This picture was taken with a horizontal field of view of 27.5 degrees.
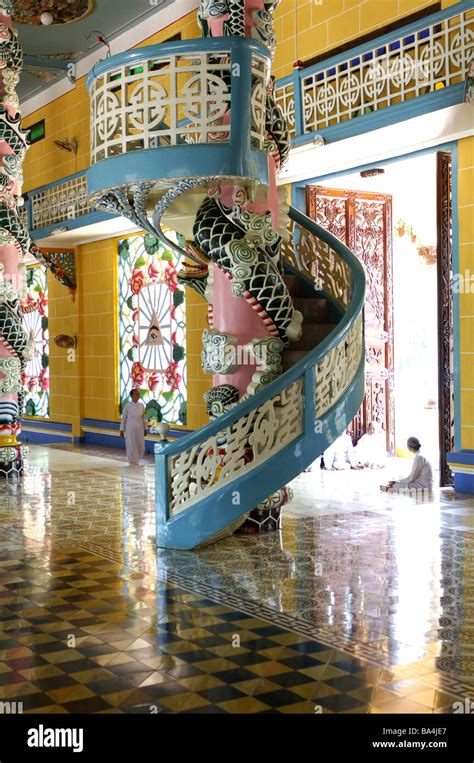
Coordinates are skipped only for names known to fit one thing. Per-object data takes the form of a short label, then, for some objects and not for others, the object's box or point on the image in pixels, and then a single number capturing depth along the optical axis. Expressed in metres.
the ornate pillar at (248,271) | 8.23
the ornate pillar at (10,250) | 12.27
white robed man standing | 13.50
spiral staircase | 7.57
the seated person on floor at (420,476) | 10.15
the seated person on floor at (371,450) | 12.83
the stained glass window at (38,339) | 19.86
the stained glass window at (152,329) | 15.02
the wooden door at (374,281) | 13.24
